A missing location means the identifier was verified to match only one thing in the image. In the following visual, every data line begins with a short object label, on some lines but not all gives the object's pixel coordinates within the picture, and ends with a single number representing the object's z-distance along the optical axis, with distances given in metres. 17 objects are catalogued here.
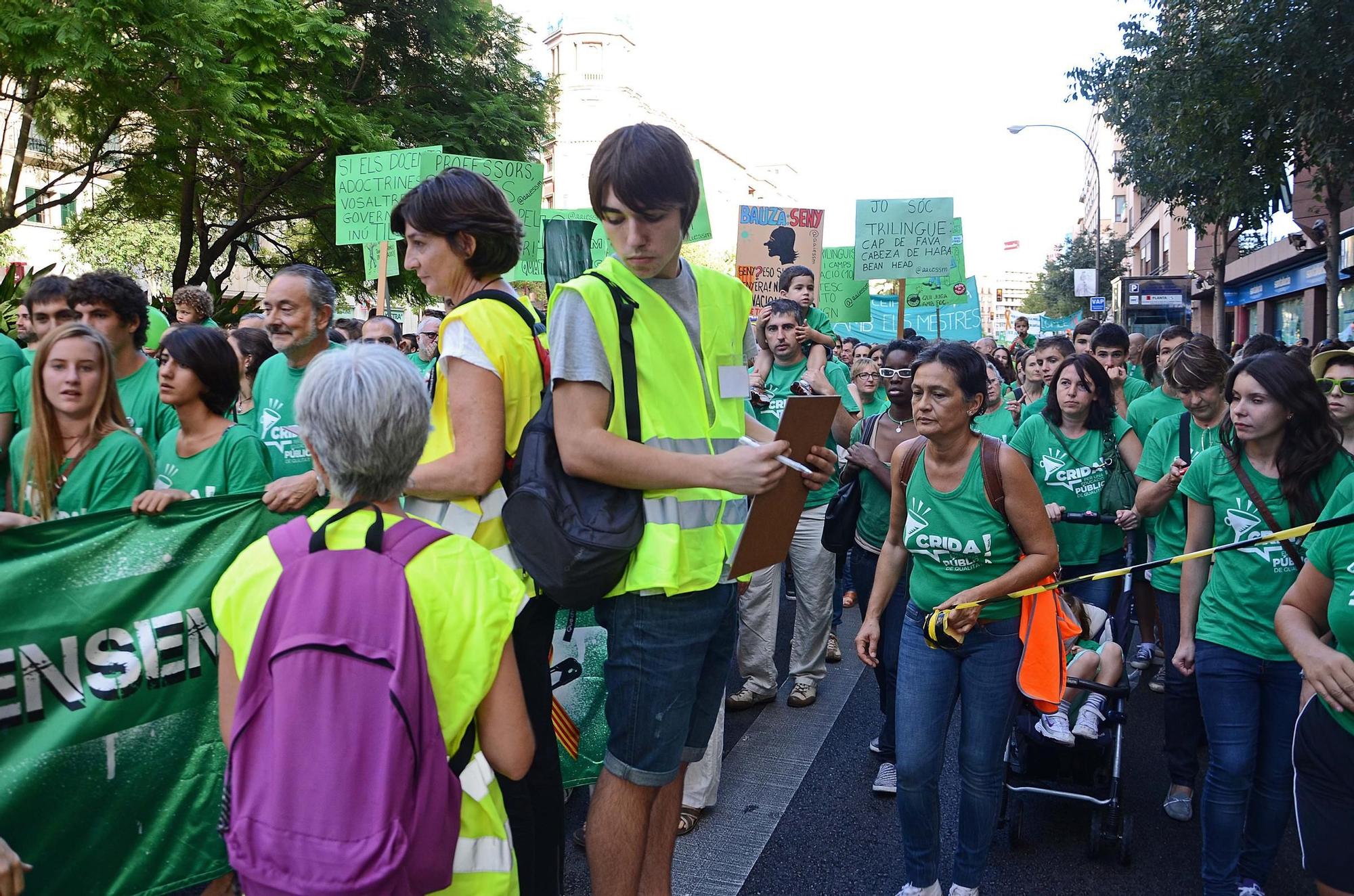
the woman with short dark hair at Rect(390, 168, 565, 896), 2.54
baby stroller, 4.09
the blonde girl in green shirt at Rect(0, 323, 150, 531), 3.27
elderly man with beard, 4.33
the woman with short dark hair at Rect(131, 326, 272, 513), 3.65
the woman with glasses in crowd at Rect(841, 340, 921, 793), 4.91
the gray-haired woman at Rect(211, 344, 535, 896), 1.71
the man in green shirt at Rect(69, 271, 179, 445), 4.17
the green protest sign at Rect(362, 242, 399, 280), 9.68
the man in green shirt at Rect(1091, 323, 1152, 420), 6.99
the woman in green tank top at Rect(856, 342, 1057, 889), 3.43
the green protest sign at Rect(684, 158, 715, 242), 6.24
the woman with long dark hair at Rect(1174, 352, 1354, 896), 3.43
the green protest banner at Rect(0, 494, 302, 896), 2.79
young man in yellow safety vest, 2.29
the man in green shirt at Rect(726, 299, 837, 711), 5.62
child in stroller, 4.13
